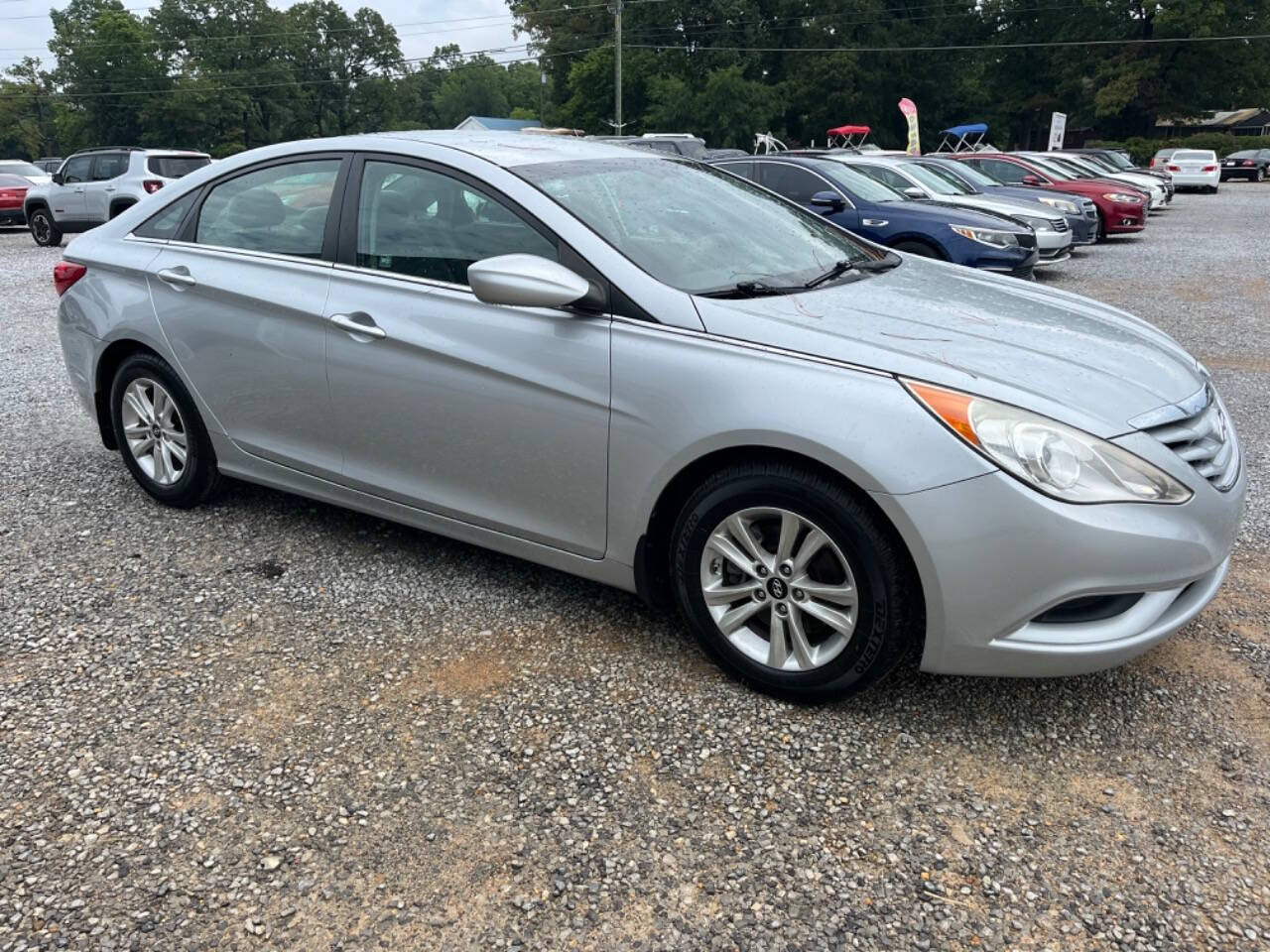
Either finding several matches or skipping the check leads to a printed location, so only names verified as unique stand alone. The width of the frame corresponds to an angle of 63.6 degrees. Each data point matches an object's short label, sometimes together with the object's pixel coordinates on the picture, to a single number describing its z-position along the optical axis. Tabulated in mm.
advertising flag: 32031
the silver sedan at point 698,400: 2588
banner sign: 36938
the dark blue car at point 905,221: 10438
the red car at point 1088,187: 17453
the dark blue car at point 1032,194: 14305
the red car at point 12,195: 20561
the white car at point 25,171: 21477
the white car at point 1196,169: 33875
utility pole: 47156
